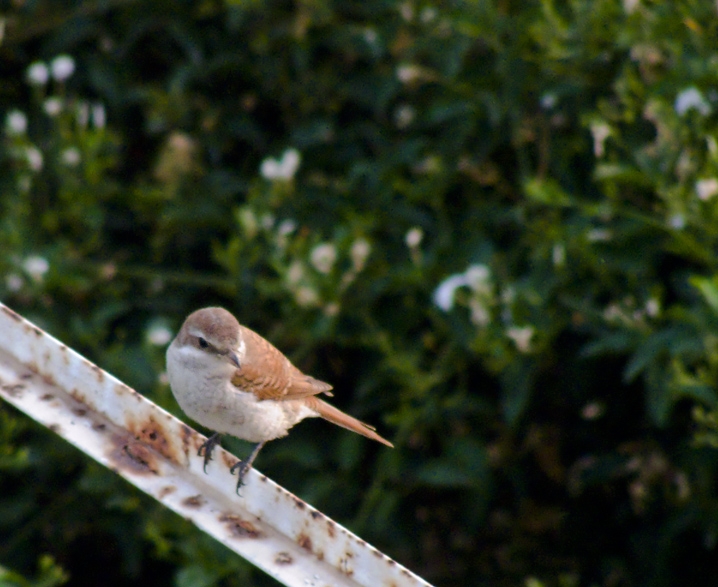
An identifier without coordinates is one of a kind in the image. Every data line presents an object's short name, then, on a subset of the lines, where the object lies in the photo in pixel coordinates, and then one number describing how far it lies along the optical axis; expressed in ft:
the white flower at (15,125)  28.60
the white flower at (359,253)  24.91
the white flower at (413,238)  24.82
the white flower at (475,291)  23.26
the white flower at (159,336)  25.71
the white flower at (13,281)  27.27
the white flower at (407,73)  27.30
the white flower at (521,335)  22.67
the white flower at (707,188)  20.67
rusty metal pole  11.09
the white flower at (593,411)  25.84
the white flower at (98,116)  29.86
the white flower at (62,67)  29.27
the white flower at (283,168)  26.84
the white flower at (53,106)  29.07
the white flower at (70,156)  28.81
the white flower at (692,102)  21.71
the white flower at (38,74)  29.22
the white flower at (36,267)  26.58
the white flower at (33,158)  28.84
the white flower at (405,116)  28.53
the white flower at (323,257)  24.66
